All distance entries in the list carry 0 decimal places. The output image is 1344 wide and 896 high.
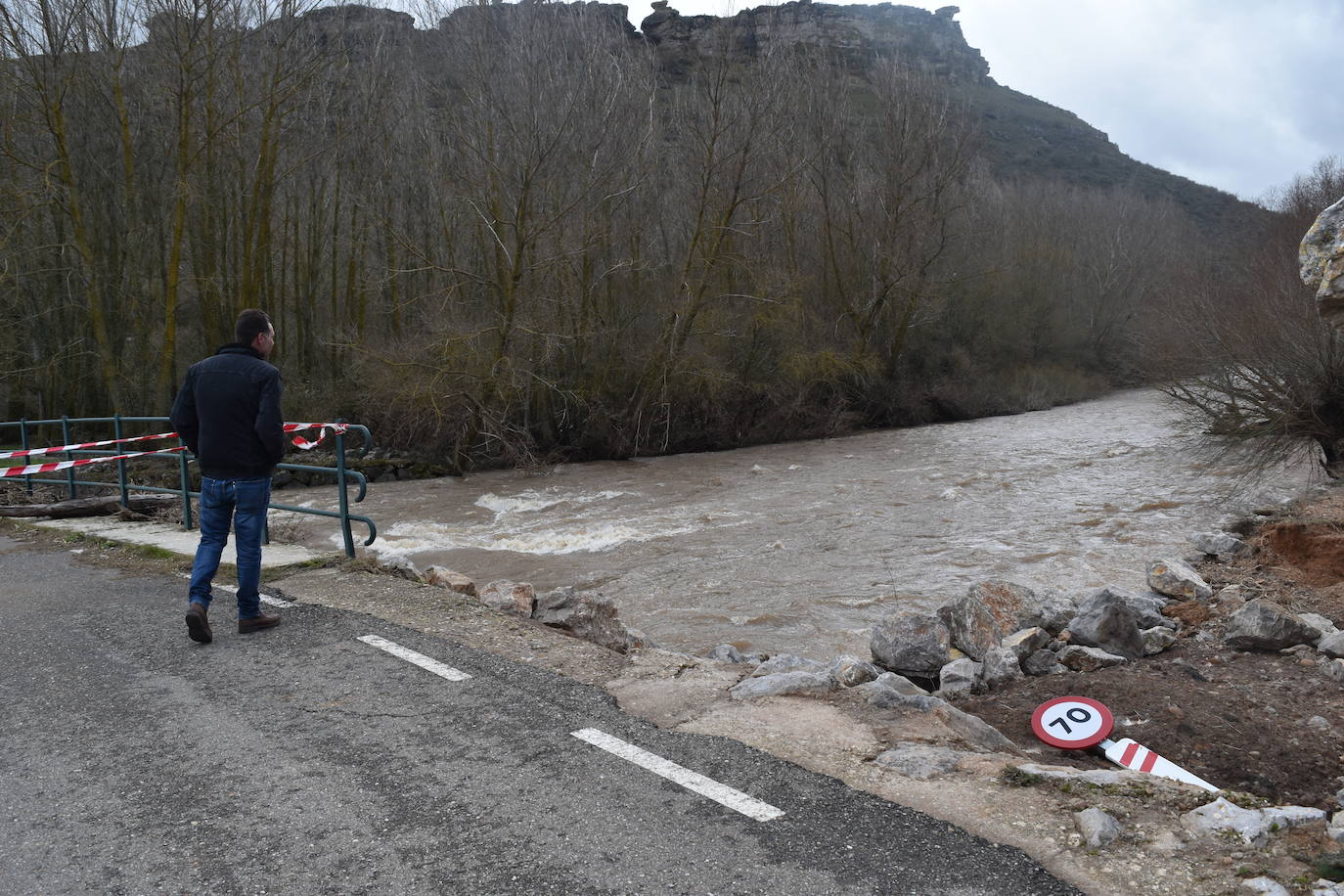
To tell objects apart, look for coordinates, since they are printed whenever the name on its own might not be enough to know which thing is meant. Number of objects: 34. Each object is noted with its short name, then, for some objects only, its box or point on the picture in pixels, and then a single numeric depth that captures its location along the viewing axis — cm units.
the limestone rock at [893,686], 523
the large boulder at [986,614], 783
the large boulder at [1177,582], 1009
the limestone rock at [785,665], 604
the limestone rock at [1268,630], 759
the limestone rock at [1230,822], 338
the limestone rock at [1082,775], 390
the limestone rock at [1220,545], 1277
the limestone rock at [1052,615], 870
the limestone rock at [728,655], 722
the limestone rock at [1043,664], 727
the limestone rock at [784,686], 512
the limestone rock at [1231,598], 952
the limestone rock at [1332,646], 726
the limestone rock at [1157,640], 789
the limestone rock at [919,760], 402
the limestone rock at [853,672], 600
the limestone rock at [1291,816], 348
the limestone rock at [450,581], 852
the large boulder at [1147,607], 877
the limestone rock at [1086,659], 734
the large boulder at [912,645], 723
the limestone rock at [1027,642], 745
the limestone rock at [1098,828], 335
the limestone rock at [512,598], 801
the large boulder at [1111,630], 776
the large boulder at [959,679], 661
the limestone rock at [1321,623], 813
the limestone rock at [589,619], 722
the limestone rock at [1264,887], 299
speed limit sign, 537
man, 609
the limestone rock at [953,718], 475
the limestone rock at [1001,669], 696
